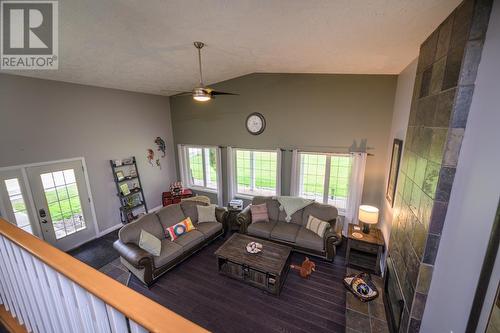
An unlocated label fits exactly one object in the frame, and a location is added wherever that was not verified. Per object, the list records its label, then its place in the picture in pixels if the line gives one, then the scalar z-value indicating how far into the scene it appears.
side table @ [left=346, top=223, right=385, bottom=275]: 3.50
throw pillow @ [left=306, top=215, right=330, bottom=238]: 3.94
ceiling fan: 2.84
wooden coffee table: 3.13
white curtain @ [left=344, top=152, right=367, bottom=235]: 4.27
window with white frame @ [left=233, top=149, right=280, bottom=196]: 5.30
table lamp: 3.58
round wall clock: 5.11
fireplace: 2.29
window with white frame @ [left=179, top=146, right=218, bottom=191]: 6.12
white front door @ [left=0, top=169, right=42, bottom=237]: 3.38
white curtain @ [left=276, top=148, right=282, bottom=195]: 5.04
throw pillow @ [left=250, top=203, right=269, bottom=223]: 4.56
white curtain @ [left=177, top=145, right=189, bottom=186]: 6.42
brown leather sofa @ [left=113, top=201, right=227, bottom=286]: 3.25
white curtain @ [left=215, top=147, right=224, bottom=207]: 5.77
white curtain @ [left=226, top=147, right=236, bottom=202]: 5.63
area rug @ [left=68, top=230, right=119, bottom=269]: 3.95
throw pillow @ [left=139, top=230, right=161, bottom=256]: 3.44
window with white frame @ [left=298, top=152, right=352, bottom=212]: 4.59
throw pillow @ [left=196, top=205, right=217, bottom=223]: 4.54
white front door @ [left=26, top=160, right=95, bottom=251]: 3.82
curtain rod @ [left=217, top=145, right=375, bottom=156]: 4.29
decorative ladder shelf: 4.93
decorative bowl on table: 3.46
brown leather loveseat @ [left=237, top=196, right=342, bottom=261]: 3.81
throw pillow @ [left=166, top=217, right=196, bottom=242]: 3.95
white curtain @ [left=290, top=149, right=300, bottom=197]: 4.87
